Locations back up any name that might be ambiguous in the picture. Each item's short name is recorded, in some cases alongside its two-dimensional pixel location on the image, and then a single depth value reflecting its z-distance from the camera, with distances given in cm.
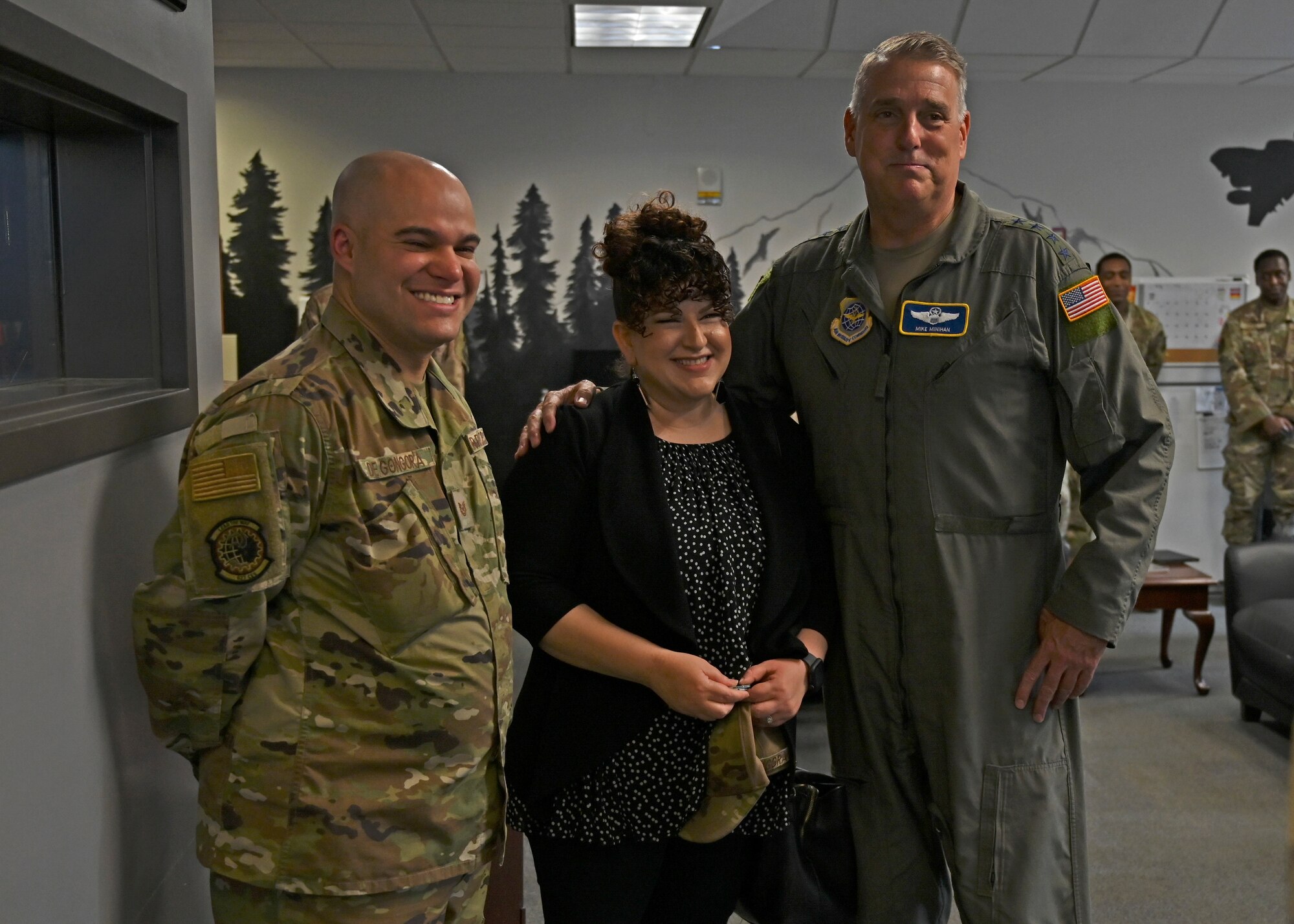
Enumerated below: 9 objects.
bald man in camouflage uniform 122
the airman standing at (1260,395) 608
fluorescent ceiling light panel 510
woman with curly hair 153
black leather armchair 380
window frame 116
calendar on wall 645
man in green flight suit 166
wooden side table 450
